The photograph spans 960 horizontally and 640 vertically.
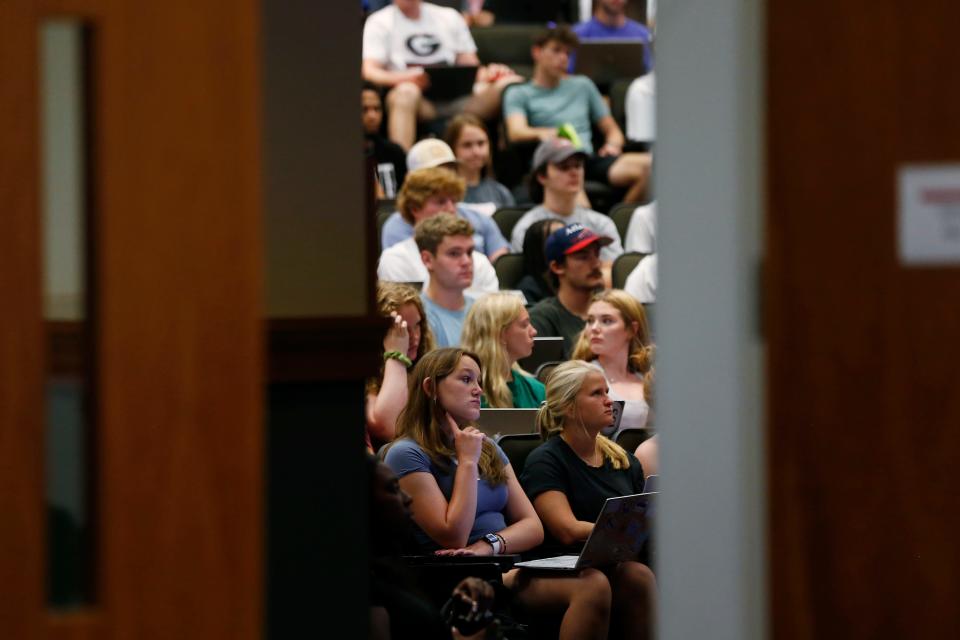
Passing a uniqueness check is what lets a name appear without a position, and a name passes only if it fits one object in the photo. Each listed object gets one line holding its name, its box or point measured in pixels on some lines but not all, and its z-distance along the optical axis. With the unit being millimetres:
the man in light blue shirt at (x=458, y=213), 12914
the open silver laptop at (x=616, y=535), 8570
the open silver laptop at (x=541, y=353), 11437
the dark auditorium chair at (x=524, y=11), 19969
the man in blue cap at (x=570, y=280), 11891
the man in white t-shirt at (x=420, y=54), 16797
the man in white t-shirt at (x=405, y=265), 12117
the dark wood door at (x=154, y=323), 3910
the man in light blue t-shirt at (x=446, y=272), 11109
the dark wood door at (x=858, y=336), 4309
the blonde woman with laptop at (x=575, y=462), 9281
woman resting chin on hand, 8633
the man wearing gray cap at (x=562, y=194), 14172
